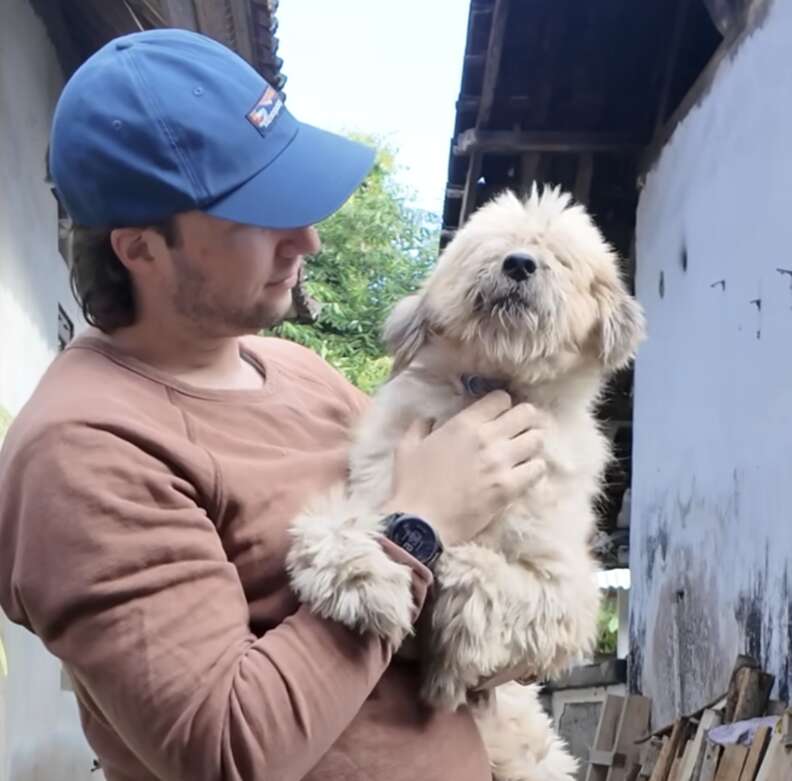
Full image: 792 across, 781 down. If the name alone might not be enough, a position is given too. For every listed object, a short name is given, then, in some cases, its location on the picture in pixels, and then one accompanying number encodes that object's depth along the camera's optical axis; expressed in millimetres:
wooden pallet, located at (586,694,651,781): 6578
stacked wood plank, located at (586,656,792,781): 4164
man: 1409
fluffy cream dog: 1859
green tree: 16538
